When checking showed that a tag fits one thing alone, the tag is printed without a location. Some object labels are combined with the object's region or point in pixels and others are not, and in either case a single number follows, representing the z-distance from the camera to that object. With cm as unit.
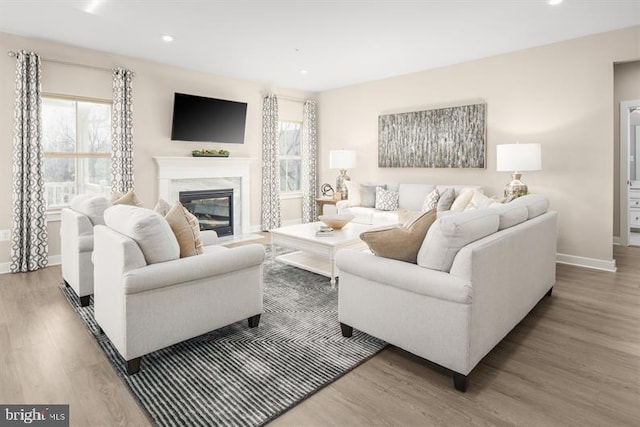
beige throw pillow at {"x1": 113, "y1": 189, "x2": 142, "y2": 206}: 322
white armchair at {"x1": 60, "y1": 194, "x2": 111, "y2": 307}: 317
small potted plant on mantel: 571
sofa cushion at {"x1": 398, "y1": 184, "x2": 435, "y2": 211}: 555
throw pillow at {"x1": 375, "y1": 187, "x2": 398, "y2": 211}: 573
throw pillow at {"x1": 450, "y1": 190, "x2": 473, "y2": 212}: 453
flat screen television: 548
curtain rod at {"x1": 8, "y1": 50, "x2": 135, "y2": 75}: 415
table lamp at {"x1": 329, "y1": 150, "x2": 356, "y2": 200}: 653
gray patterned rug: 185
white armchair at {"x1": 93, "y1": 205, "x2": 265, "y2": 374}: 212
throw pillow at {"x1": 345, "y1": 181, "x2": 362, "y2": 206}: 614
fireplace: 582
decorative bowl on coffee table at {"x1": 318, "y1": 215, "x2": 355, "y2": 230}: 418
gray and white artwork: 525
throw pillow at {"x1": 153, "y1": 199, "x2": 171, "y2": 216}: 309
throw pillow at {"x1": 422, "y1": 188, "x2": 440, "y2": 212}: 511
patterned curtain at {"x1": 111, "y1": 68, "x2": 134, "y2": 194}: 488
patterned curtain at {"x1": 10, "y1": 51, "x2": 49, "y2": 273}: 416
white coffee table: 369
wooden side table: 664
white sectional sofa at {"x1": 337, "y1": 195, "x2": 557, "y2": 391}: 195
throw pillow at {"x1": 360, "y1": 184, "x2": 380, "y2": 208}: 605
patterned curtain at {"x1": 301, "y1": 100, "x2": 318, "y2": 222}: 739
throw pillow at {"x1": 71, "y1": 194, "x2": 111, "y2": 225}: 325
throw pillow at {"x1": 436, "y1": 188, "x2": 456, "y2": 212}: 493
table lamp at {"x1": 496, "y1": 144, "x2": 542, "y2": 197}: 425
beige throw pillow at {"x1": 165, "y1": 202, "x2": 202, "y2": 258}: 247
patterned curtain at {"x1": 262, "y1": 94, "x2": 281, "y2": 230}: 663
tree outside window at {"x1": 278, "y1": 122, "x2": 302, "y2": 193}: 727
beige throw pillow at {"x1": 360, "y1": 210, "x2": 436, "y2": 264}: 223
